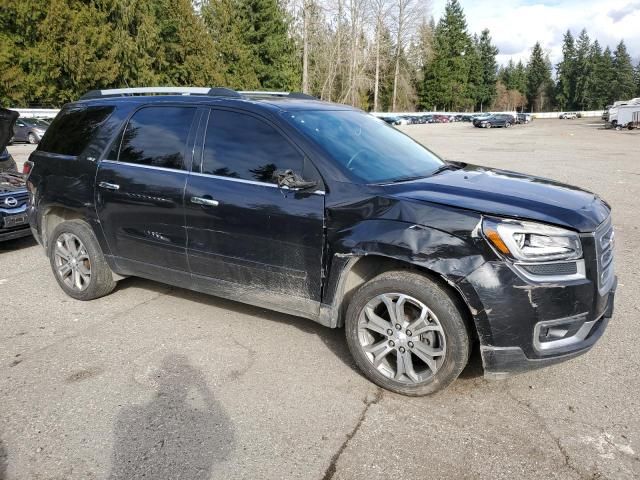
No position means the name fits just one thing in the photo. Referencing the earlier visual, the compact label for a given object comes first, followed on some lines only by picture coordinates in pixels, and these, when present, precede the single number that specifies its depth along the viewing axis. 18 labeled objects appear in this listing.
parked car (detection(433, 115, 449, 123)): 69.44
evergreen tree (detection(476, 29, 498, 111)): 103.31
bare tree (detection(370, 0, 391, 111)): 60.84
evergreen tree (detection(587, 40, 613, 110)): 109.31
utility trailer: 41.25
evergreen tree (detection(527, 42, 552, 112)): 119.72
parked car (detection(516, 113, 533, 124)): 62.94
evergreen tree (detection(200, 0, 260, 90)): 49.37
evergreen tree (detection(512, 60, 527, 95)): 122.12
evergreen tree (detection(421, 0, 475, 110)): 86.94
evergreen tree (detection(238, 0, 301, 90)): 51.78
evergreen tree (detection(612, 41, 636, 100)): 108.56
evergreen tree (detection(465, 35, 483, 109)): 96.62
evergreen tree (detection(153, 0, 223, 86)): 44.41
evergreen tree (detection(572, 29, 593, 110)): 109.88
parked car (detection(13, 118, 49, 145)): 23.70
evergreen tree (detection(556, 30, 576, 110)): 113.38
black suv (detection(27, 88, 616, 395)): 2.90
